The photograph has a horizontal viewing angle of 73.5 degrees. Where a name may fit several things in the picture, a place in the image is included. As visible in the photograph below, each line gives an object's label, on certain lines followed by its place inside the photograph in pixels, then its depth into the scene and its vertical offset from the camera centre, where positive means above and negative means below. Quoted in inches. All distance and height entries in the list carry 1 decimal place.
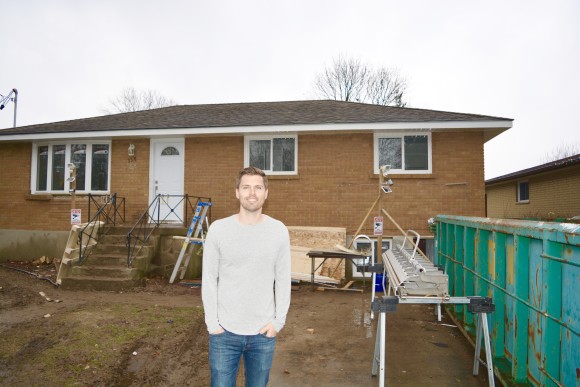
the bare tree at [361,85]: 1369.3 +435.2
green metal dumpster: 103.6 -28.9
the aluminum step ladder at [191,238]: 359.6 -31.8
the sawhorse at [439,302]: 134.1 -34.3
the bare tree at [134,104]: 1727.4 +447.6
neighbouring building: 596.7 +30.6
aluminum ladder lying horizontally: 140.6 -27.9
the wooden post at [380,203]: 342.8 +3.3
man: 92.4 -20.1
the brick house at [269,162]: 395.2 +48.1
